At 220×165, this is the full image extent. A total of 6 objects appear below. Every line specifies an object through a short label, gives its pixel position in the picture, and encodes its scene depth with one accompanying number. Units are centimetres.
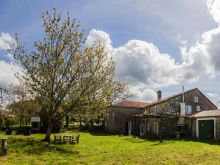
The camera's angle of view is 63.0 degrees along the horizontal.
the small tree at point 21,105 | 3242
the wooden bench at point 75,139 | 1722
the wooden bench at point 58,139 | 1666
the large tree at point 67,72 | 1541
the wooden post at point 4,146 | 1137
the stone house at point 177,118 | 2314
